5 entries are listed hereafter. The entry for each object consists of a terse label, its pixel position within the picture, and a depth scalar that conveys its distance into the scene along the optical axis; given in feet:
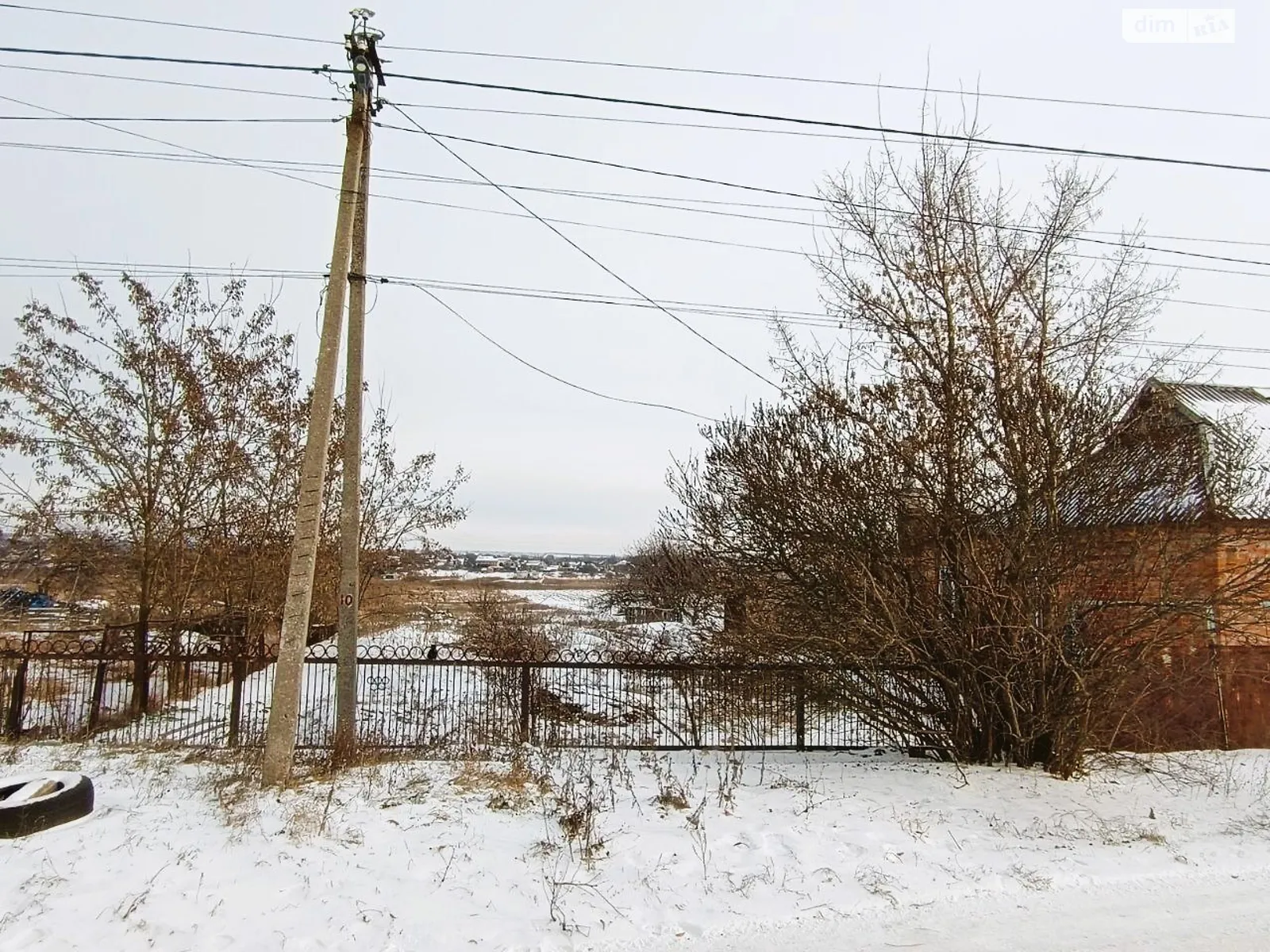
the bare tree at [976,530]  21.33
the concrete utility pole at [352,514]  21.99
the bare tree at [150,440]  35.78
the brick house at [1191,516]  21.43
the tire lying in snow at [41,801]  15.15
